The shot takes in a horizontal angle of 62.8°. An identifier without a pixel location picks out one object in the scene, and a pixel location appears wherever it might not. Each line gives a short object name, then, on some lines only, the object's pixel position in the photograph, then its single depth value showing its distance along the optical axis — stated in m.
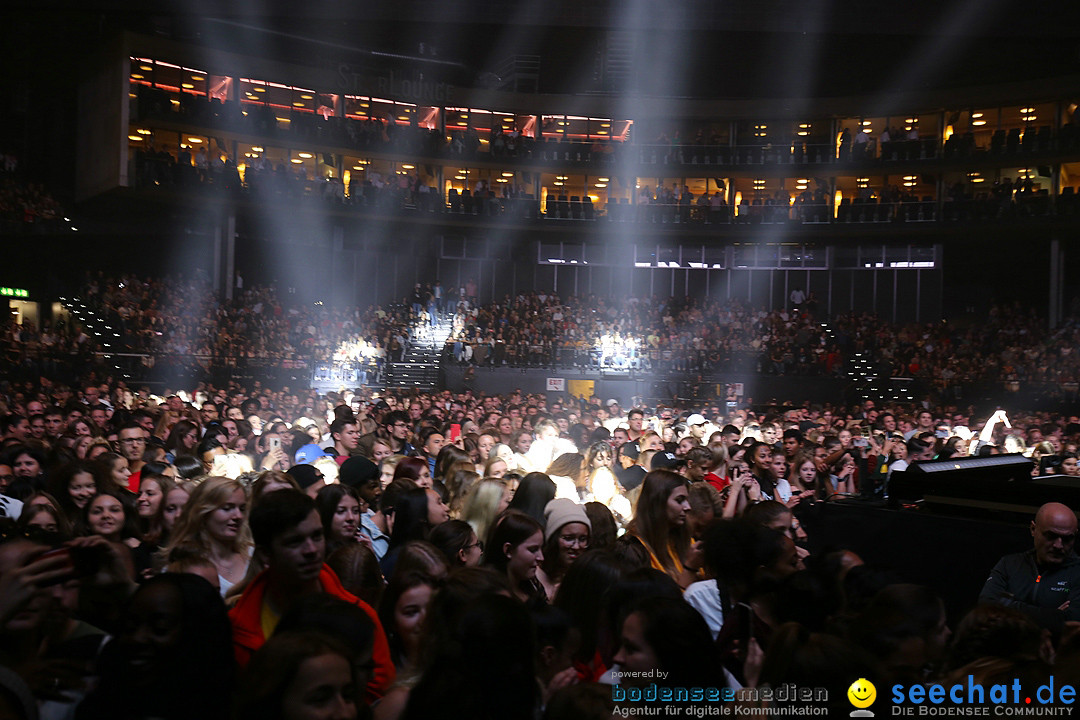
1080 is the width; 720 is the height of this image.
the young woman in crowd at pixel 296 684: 2.66
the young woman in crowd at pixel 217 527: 4.90
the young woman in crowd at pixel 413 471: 7.40
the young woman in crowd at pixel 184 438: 10.22
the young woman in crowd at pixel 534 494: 6.09
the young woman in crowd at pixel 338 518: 5.25
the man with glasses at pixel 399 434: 11.69
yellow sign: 33.22
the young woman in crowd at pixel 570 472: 8.00
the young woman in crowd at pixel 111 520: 5.48
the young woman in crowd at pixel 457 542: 5.19
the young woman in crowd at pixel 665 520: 5.64
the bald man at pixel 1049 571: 5.19
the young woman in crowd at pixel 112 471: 6.48
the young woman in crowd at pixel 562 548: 4.93
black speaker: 6.69
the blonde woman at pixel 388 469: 8.34
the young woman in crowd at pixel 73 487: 6.23
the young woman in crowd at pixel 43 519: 5.24
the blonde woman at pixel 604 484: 7.81
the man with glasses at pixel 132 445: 9.13
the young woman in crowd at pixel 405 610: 3.97
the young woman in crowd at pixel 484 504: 6.26
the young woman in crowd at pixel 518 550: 4.71
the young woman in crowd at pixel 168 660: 2.91
